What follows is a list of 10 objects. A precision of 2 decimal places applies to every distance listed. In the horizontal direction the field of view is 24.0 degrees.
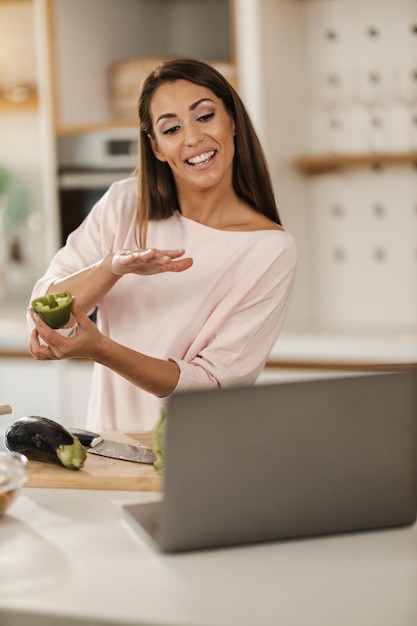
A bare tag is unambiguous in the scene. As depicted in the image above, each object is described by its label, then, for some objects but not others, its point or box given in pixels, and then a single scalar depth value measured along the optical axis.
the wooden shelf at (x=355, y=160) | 3.60
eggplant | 1.60
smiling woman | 2.01
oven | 3.85
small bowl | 1.39
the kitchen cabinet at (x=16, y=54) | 4.12
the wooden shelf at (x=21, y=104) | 4.02
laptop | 1.24
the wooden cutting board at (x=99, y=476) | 1.55
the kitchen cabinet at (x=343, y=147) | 3.64
